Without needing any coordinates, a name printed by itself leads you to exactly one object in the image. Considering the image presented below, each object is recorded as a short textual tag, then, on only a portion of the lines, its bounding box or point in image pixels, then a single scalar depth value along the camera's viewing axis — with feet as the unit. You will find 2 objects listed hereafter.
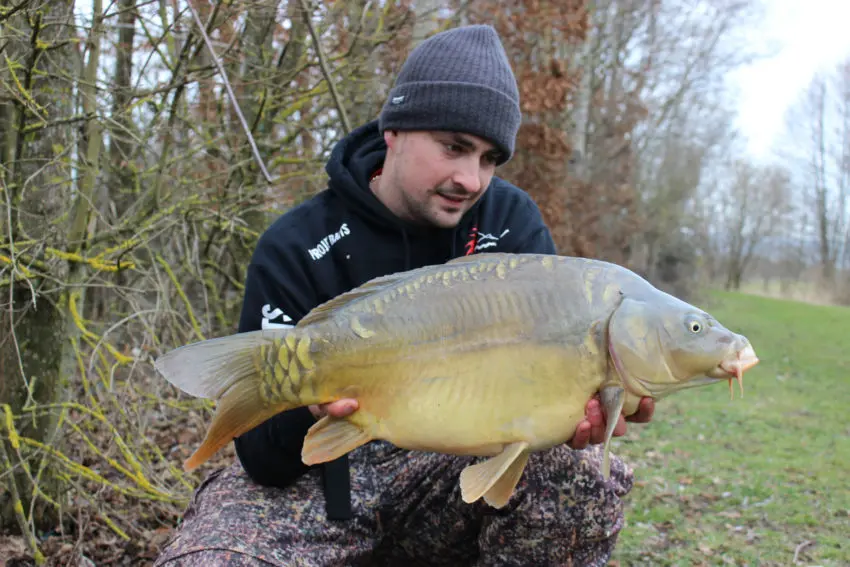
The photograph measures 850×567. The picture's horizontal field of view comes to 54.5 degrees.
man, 5.48
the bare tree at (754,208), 105.70
